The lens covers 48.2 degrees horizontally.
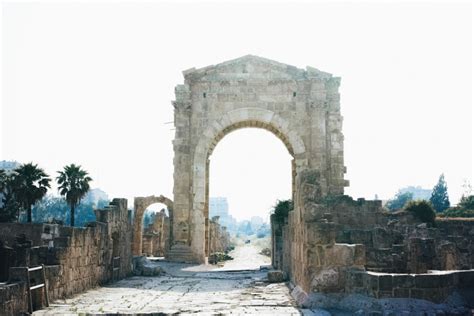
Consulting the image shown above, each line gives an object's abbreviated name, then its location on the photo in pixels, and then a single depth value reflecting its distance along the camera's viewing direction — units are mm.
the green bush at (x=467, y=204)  39238
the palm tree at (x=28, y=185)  28641
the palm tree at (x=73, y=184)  31125
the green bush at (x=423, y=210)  24000
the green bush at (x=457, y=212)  36562
